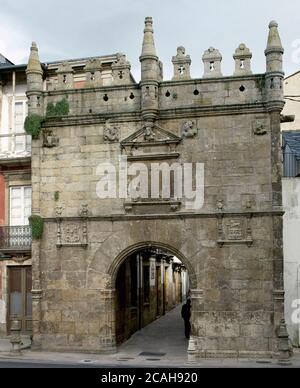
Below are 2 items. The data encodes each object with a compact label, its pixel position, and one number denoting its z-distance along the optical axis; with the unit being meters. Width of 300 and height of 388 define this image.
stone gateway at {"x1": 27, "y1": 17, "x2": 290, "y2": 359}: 17.42
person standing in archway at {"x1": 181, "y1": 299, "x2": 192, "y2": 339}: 21.73
